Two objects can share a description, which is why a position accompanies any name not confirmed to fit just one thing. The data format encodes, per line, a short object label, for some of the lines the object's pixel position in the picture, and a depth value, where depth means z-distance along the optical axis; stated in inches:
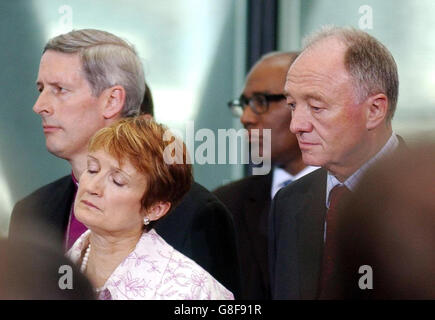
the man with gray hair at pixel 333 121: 206.1
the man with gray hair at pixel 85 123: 207.0
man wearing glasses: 211.6
